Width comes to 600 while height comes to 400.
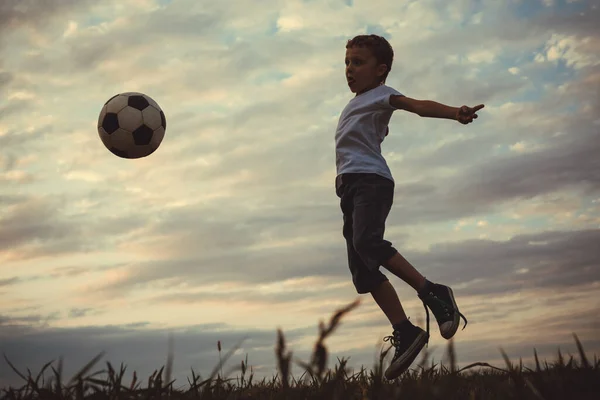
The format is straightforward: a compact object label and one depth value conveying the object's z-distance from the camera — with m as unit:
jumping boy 5.67
